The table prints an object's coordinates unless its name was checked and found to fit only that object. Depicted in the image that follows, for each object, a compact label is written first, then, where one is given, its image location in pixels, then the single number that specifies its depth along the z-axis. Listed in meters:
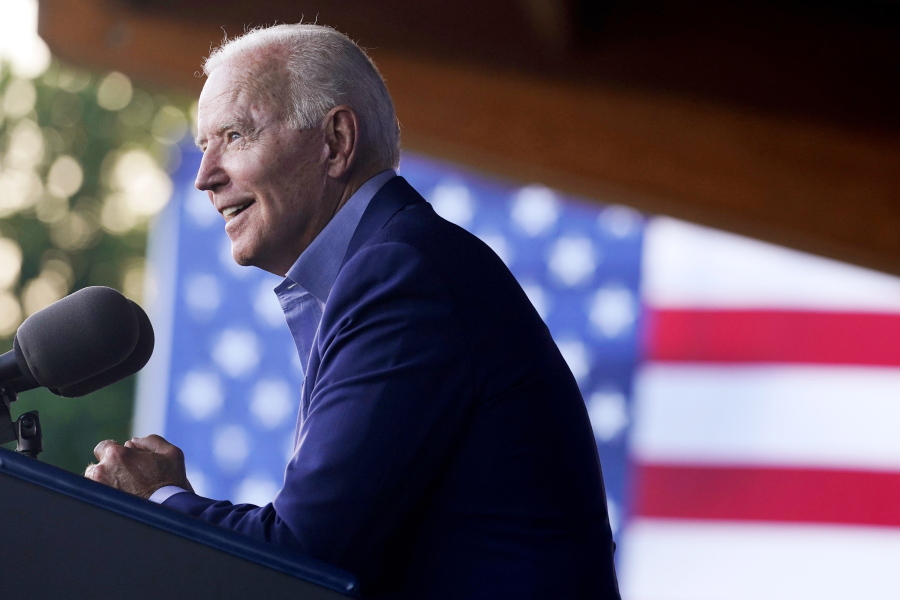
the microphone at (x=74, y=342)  4.71
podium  4.43
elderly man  4.62
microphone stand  4.69
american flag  7.77
